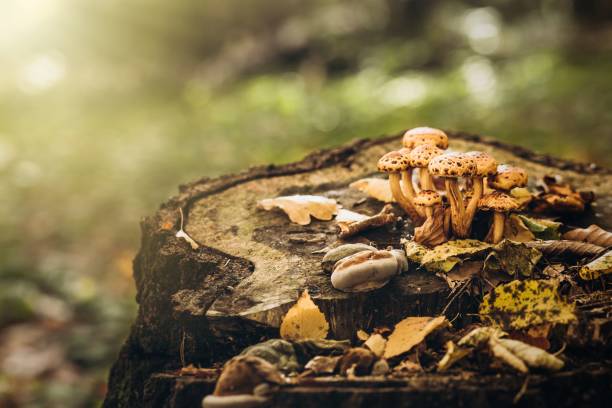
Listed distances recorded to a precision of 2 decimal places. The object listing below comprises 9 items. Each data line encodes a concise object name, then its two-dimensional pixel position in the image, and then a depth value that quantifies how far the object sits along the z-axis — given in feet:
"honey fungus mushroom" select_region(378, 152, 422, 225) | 8.02
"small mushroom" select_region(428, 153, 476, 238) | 7.20
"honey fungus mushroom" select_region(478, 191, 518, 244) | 7.60
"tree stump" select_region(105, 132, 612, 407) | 6.63
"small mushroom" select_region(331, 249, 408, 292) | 7.15
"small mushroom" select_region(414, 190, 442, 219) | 7.77
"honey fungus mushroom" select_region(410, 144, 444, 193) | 7.82
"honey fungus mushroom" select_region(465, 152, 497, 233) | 7.39
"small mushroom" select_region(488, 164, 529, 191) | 7.93
